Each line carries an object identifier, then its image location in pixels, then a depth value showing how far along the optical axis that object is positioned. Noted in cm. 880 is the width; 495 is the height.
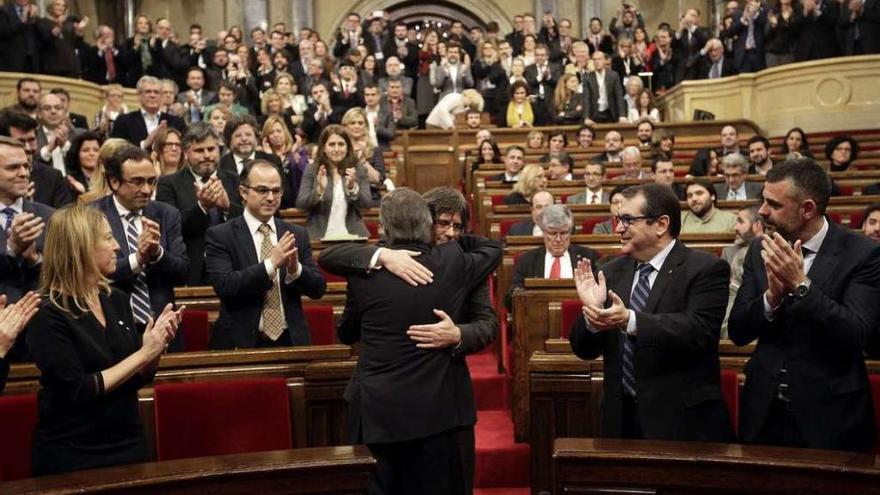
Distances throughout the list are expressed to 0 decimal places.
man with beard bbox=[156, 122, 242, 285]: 427
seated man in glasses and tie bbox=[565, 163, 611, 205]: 698
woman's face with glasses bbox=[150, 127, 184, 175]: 472
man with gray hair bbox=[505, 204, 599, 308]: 491
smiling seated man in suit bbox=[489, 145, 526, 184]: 779
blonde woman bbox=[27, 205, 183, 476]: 239
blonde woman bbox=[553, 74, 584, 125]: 1084
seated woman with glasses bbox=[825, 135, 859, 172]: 809
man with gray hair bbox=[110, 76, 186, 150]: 625
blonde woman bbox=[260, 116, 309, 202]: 624
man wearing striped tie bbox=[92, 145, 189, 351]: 335
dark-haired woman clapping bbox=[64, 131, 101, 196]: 499
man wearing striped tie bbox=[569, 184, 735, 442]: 251
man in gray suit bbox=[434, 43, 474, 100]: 1140
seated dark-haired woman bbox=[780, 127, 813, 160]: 873
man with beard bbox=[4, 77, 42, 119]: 644
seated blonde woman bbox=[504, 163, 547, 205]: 697
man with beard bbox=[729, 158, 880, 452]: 237
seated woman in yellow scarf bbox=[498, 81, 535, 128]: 1070
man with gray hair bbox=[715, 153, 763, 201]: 700
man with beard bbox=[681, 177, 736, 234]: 589
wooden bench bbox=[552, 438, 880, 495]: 203
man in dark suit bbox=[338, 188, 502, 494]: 255
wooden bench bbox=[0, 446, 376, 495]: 207
